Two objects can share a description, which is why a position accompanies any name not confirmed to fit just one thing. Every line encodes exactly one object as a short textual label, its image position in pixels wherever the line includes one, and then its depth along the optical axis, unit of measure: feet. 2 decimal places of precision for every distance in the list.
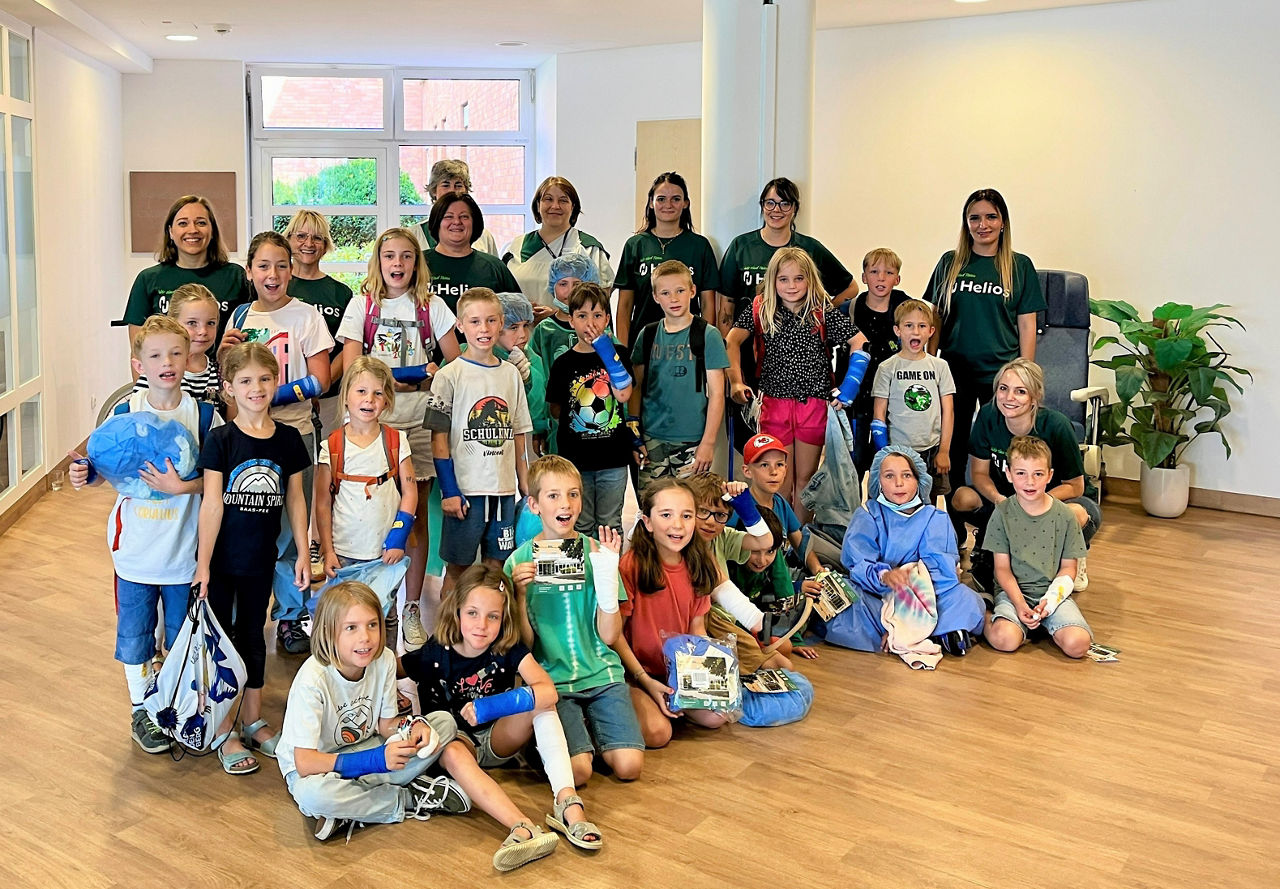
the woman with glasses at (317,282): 13.87
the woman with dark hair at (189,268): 12.95
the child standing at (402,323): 12.83
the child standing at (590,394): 13.38
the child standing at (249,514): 10.43
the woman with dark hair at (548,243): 15.58
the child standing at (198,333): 11.35
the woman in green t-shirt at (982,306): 16.12
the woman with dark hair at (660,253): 15.76
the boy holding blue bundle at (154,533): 10.45
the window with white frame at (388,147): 31.32
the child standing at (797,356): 14.67
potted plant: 19.69
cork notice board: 28.73
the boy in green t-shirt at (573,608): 10.49
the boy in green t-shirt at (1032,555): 13.84
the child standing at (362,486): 11.16
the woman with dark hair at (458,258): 14.02
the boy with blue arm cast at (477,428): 12.28
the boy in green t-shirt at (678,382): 13.97
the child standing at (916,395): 15.25
